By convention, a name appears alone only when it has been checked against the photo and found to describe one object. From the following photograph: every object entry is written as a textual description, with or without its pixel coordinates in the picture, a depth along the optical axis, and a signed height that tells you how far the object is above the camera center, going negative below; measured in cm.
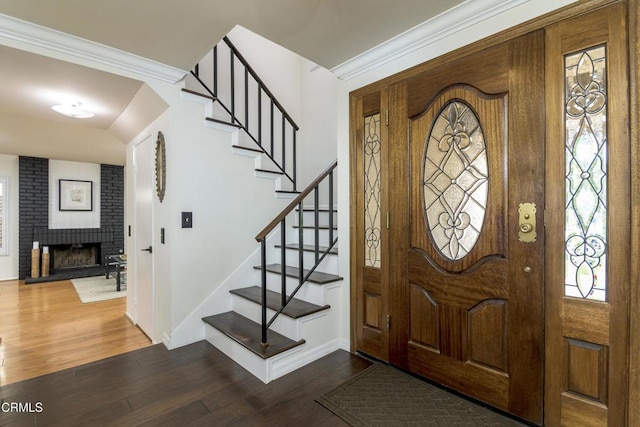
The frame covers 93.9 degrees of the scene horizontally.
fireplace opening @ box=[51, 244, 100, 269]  646 -88
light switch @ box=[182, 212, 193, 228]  257 -3
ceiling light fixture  281 +102
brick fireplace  592 -27
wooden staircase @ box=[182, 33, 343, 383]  219 -57
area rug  445 -121
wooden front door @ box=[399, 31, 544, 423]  157 -8
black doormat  163 -112
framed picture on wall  628 +46
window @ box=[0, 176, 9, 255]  579 +5
